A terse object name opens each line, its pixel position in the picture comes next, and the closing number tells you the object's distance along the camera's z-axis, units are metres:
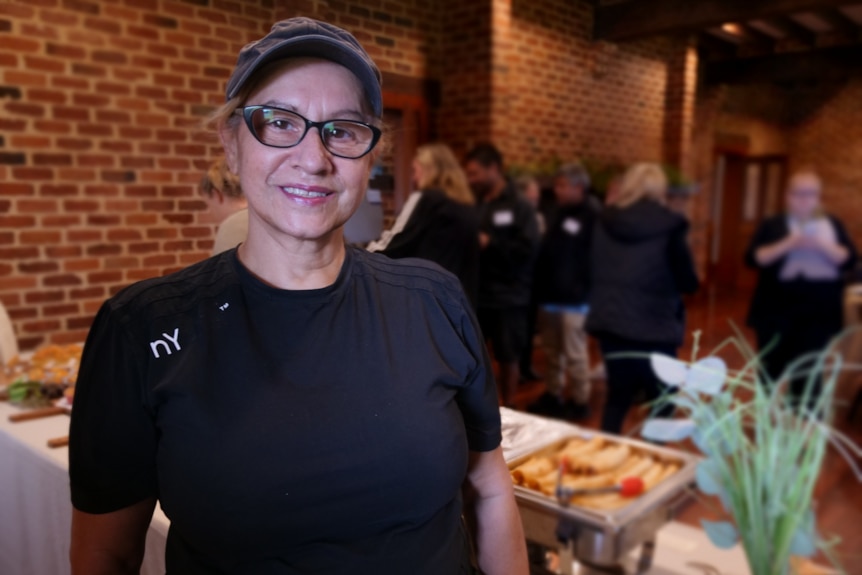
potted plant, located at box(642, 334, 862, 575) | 0.57
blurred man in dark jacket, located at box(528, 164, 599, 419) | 3.44
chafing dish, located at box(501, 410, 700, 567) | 1.11
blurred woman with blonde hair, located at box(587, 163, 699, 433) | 2.12
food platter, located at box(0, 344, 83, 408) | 1.63
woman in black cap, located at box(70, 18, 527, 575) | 0.73
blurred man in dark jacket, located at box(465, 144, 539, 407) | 2.08
